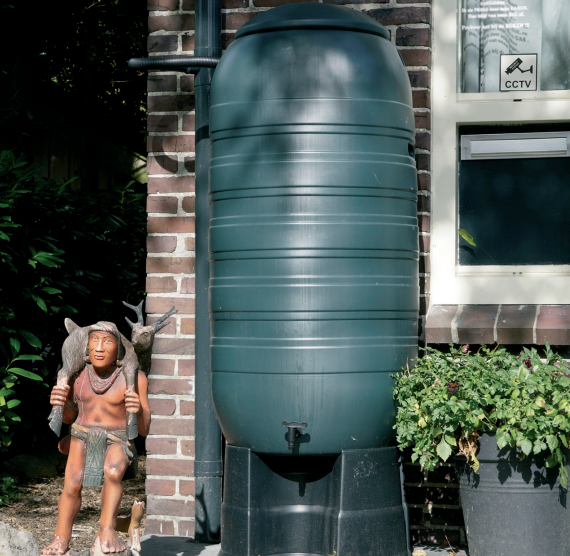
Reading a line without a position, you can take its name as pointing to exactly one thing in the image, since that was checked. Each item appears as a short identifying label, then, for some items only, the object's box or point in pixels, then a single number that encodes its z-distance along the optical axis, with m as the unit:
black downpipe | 3.37
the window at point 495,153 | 3.47
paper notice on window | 3.48
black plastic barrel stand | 2.83
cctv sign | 3.49
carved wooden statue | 2.63
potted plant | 2.67
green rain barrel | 2.80
